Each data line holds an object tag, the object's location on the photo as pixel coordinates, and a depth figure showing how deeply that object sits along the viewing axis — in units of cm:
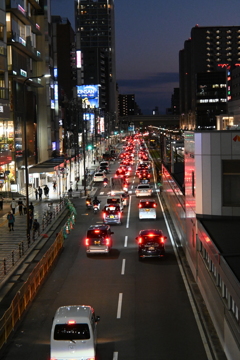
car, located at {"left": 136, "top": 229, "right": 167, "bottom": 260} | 2666
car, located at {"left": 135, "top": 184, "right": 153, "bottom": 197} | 5516
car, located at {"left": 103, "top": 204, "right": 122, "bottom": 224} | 3884
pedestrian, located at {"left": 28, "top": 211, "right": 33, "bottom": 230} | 3564
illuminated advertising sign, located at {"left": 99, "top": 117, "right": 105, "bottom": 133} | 19475
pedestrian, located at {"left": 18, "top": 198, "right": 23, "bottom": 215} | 4372
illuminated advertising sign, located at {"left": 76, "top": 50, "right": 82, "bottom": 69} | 15125
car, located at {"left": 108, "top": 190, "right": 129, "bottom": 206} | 5018
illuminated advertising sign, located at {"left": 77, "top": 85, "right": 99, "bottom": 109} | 17984
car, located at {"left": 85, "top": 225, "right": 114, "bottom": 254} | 2822
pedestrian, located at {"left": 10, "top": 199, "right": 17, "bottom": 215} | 4905
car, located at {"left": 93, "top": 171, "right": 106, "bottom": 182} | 7444
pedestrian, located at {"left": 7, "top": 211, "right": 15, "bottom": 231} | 3519
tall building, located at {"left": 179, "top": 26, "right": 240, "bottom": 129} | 19325
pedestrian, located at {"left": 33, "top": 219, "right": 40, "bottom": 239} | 3406
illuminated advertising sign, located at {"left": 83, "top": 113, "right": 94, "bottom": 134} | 16725
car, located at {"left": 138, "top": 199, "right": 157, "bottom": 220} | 4038
